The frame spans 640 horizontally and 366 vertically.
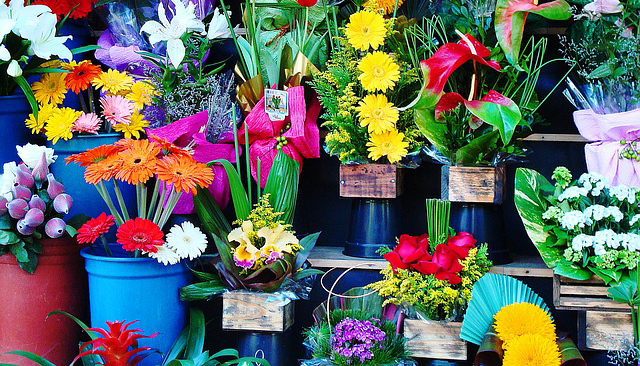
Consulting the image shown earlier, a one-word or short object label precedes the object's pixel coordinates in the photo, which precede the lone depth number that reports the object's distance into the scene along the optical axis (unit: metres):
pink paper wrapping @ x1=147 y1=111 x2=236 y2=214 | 2.22
